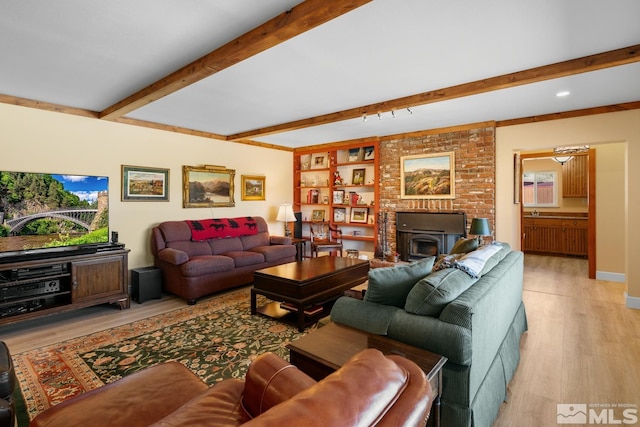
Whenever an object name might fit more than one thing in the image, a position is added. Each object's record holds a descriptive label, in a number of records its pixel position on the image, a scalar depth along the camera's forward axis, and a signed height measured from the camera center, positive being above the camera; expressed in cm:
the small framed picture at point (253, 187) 625 +51
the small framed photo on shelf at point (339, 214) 678 -7
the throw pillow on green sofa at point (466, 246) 315 -36
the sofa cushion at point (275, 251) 520 -68
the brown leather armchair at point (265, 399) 66 -59
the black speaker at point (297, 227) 696 -34
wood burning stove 519 -36
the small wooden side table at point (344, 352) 145 -70
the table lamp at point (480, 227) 419 -22
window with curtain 781 +55
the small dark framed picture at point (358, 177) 652 +72
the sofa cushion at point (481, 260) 211 -37
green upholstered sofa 157 -62
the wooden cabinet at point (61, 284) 320 -79
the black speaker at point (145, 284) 415 -96
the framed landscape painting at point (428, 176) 527 +61
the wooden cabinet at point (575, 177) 722 +77
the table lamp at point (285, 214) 636 -5
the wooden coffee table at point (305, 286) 330 -84
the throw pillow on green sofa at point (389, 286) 195 -47
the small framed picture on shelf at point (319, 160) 707 +116
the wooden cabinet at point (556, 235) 713 -60
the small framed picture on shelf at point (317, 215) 718 -8
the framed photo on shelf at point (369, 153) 627 +117
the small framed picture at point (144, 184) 461 +44
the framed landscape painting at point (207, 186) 533 +46
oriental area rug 232 -122
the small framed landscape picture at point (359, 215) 648 -8
